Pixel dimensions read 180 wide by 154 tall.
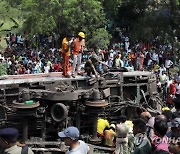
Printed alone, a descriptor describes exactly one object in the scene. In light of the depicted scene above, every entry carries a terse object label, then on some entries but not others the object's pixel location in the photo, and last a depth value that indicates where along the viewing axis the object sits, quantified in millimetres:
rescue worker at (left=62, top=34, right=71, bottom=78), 12977
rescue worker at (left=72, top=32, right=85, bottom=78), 13047
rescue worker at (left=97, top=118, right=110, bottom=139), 12609
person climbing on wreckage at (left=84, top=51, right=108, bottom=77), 13047
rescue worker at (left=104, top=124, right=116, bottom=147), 11661
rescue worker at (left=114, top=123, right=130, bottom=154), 7938
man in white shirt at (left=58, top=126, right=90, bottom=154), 5996
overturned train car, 12086
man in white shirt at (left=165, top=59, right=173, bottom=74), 22562
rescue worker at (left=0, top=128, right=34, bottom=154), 5613
